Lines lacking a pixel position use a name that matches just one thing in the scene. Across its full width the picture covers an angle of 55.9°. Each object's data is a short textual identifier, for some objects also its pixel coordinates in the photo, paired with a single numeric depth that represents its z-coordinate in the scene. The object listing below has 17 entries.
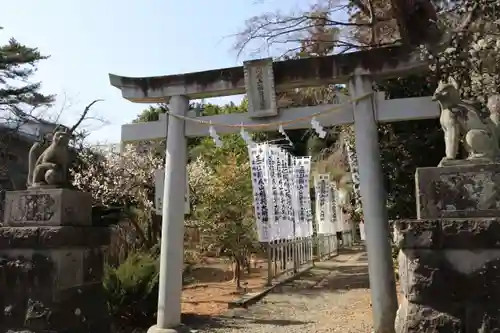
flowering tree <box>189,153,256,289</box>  13.31
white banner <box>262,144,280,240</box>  13.27
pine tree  18.59
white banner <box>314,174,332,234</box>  19.38
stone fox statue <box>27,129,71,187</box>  6.17
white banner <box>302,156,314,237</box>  15.98
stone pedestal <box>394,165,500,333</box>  4.31
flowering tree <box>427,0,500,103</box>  5.80
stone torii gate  6.85
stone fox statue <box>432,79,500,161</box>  4.68
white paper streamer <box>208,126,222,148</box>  7.92
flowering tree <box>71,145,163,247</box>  15.16
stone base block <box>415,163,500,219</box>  4.50
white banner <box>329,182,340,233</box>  20.79
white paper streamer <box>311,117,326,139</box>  7.40
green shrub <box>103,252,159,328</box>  9.04
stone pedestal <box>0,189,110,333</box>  5.79
